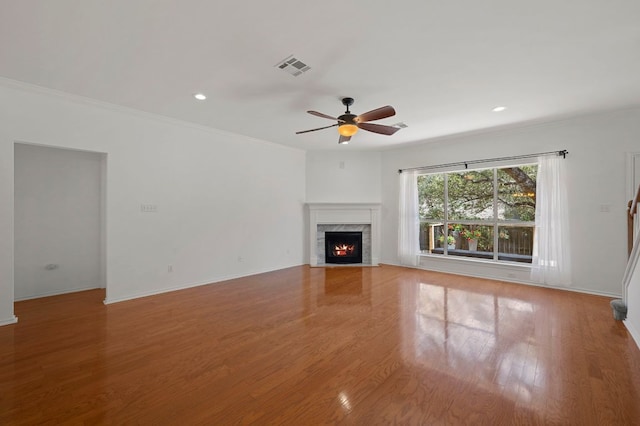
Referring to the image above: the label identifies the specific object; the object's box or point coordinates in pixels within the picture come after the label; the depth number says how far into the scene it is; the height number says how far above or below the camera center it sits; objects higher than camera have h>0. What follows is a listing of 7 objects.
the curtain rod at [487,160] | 4.44 +1.01
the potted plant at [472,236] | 5.60 -0.51
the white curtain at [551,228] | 4.40 -0.26
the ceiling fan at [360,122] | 3.02 +1.12
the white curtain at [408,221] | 6.06 -0.19
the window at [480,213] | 5.05 -0.01
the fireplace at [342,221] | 6.38 -0.20
